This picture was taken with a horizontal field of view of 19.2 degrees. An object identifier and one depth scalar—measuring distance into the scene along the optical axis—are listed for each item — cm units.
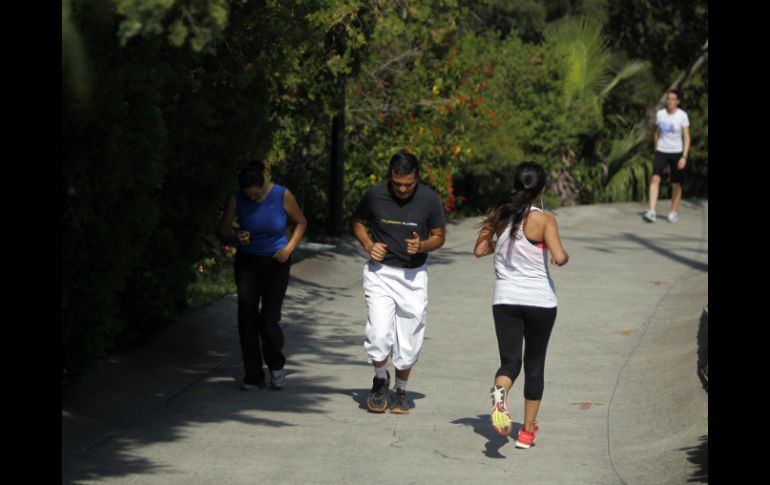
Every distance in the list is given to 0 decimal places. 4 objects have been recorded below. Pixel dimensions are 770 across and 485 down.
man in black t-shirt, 1508
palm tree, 3978
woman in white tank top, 1351
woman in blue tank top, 1600
